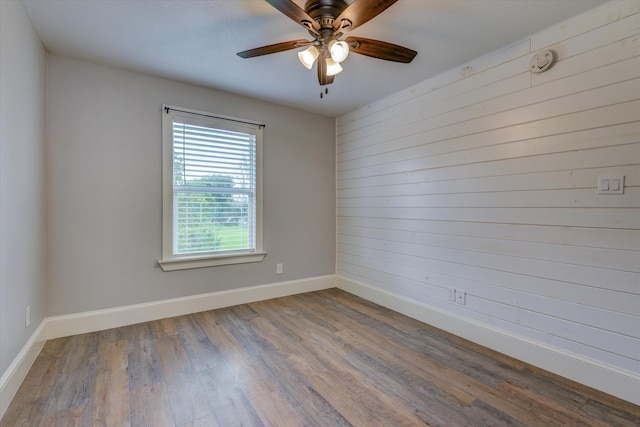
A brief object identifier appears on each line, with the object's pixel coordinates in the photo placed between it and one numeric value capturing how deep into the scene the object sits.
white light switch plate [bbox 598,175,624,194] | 1.75
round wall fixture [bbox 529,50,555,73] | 2.02
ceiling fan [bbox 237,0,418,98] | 1.50
